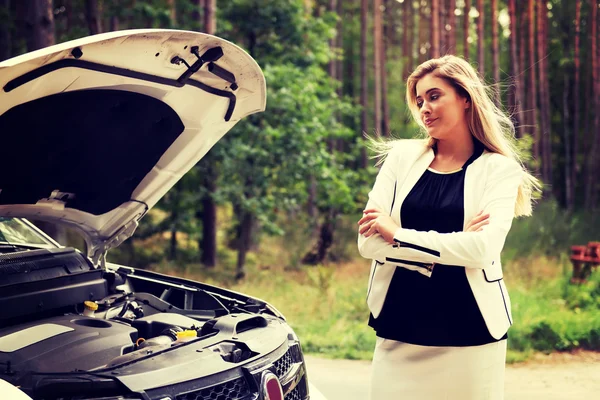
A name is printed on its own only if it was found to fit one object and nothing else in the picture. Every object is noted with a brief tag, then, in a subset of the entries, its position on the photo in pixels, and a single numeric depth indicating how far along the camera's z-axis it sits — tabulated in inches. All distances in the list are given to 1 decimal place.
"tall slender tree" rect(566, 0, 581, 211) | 855.2
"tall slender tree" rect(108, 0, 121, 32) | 493.4
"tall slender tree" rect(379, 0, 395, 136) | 1117.1
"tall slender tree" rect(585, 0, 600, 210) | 774.6
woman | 101.0
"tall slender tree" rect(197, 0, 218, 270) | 468.1
